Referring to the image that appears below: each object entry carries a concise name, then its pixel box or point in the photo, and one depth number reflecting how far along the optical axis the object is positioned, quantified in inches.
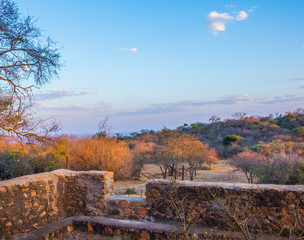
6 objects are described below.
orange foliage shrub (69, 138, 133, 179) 439.5
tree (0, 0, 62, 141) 223.9
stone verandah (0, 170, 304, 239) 161.5
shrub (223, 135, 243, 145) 897.5
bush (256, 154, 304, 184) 327.3
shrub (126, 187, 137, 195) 363.3
